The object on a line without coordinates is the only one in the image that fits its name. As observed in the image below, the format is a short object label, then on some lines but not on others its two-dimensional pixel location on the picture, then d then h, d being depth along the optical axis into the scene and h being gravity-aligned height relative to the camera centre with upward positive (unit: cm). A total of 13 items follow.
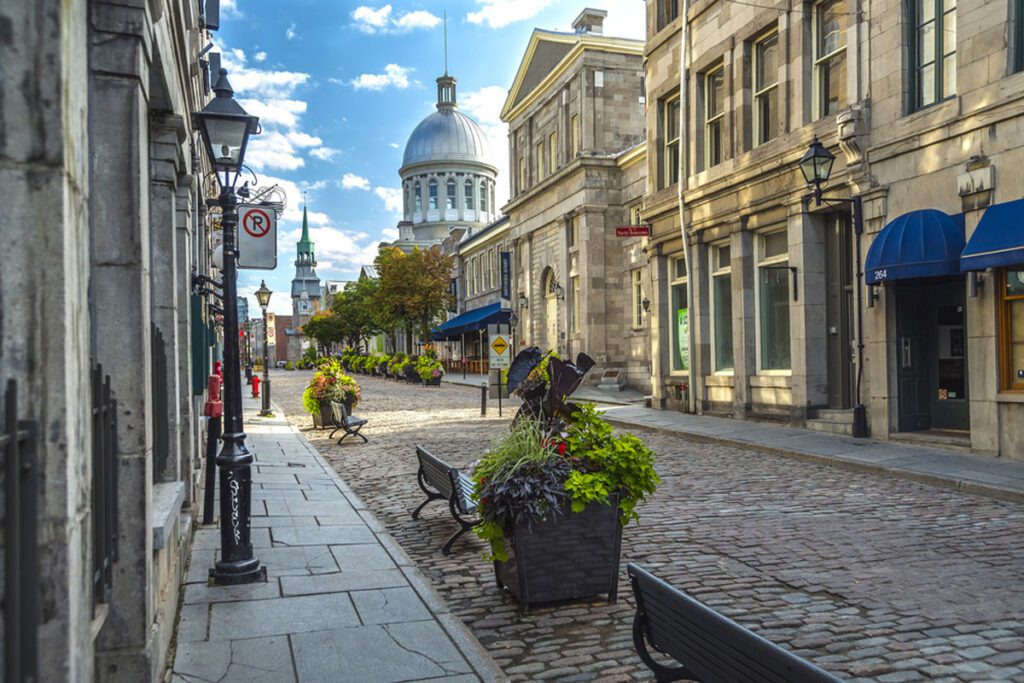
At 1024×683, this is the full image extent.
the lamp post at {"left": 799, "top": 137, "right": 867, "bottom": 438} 1391 +256
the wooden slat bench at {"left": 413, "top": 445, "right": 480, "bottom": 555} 728 -125
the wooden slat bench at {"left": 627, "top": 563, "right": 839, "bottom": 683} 253 -106
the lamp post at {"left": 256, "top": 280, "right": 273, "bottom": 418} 3234 +253
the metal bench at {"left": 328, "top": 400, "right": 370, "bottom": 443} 1608 -130
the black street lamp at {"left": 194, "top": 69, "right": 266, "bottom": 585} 619 -40
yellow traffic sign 2345 +26
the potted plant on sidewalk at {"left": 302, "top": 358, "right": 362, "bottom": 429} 1830 -77
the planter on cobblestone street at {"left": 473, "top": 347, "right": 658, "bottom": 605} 541 -101
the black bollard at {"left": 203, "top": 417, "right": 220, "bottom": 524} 809 -101
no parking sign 1278 +194
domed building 9781 +2117
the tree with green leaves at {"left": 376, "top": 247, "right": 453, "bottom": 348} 5075 +442
